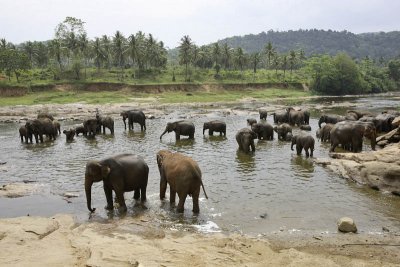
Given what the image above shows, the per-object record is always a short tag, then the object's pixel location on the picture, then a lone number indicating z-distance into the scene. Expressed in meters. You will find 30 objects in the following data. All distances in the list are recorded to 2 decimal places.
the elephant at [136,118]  31.81
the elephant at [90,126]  28.27
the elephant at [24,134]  26.01
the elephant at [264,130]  25.91
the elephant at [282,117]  34.94
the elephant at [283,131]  25.91
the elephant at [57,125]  28.52
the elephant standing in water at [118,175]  11.62
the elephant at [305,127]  31.13
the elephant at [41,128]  25.83
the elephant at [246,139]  21.28
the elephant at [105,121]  29.80
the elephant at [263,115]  38.72
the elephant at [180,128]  26.34
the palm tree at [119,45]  85.00
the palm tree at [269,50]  103.86
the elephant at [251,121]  31.03
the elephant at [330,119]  30.63
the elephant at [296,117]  33.55
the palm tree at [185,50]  89.06
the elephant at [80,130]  29.00
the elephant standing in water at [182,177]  11.37
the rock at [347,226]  10.43
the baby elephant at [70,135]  26.53
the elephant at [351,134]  20.70
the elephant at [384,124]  27.97
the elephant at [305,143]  19.89
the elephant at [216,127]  28.19
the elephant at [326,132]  24.59
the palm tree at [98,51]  84.19
